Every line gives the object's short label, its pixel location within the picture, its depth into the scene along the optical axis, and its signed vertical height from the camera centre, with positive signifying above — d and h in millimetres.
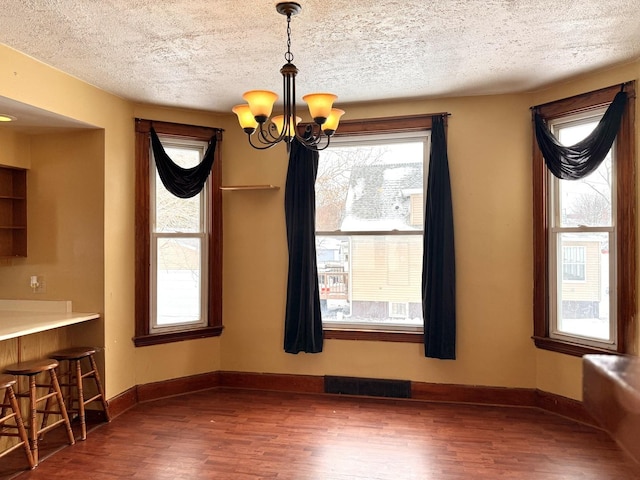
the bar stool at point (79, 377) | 3668 -1061
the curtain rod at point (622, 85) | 3541 +1160
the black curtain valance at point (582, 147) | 3559 +730
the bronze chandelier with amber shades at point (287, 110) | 2643 +762
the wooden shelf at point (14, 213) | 4145 +285
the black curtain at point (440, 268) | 4277 -224
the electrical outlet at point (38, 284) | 4168 -330
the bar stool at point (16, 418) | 3023 -1084
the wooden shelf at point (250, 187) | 4645 +546
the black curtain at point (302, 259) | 4535 -144
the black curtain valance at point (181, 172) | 4430 +673
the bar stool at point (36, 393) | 3196 -1034
